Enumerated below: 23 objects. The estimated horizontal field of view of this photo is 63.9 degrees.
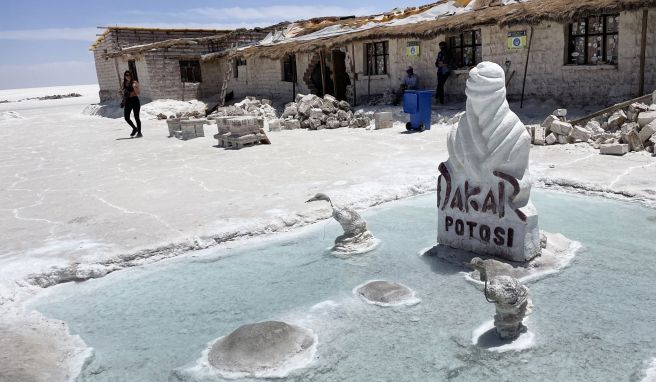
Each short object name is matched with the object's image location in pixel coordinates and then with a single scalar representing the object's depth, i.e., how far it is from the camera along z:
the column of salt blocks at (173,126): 15.28
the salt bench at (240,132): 12.10
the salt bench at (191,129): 14.45
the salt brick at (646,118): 9.01
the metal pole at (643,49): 10.79
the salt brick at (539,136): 9.92
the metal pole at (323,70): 18.69
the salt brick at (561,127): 9.80
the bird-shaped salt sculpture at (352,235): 5.41
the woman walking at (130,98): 13.73
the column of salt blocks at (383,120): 13.96
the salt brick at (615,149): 8.62
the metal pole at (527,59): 13.03
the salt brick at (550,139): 9.86
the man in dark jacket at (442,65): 14.55
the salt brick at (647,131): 8.70
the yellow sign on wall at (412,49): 15.79
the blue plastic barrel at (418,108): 12.86
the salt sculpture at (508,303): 3.55
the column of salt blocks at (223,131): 12.33
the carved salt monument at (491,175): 4.57
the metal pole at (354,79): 18.03
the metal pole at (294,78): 20.62
